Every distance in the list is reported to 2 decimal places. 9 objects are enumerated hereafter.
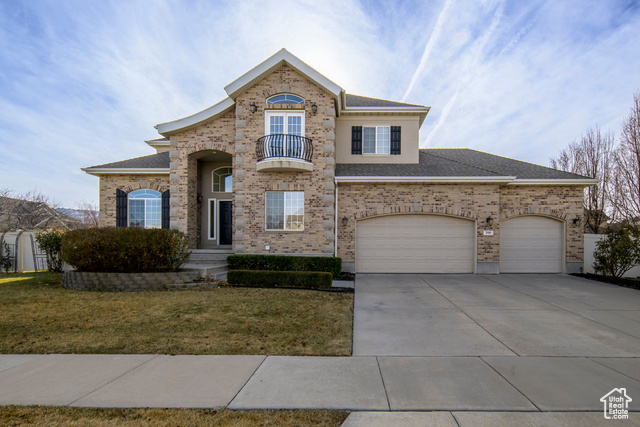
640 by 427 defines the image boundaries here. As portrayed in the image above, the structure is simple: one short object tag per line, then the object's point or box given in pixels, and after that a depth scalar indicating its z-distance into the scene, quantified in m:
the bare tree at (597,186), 20.31
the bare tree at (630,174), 17.11
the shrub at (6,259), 13.38
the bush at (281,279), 9.95
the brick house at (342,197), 12.79
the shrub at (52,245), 12.73
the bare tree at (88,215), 38.94
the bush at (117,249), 9.55
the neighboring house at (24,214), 23.70
